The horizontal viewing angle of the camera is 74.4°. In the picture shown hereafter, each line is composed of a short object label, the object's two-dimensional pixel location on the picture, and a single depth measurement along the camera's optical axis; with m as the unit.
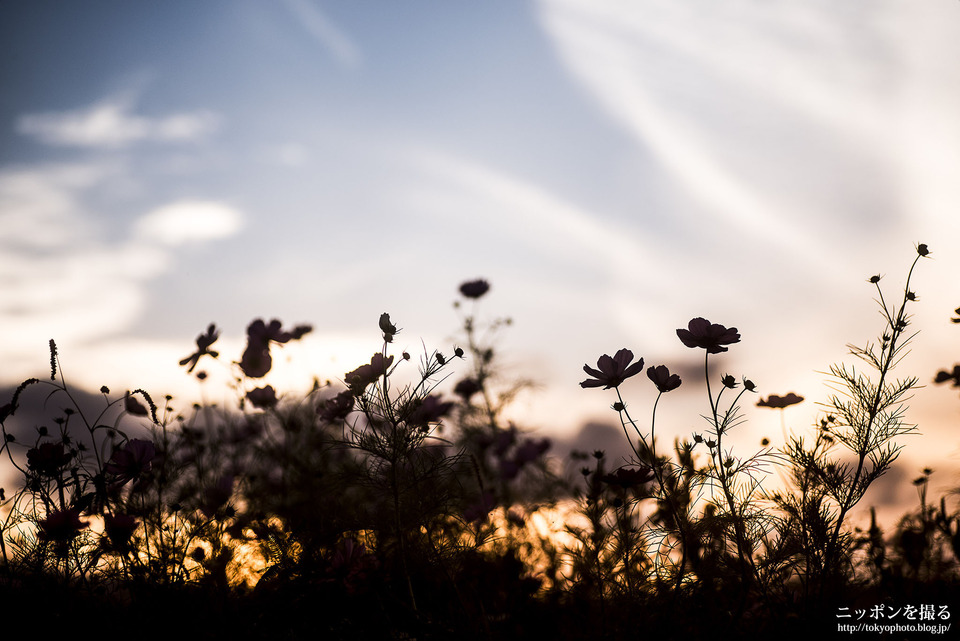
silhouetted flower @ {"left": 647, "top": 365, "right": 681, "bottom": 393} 2.04
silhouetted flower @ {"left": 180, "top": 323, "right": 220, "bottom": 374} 2.71
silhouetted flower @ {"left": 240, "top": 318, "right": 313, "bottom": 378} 2.85
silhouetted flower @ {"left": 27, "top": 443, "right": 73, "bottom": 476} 2.10
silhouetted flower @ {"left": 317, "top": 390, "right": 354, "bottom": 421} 2.19
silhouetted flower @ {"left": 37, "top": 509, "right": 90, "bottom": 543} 1.98
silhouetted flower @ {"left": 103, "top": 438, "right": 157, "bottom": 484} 2.13
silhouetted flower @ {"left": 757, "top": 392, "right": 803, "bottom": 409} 2.29
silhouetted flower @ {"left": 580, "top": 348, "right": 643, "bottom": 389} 2.05
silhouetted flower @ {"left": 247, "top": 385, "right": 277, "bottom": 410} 3.03
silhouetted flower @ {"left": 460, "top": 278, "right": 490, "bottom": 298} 4.43
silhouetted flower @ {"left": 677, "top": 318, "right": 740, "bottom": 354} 2.06
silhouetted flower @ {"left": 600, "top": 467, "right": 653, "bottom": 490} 2.04
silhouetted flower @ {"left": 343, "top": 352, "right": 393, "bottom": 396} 2.00
